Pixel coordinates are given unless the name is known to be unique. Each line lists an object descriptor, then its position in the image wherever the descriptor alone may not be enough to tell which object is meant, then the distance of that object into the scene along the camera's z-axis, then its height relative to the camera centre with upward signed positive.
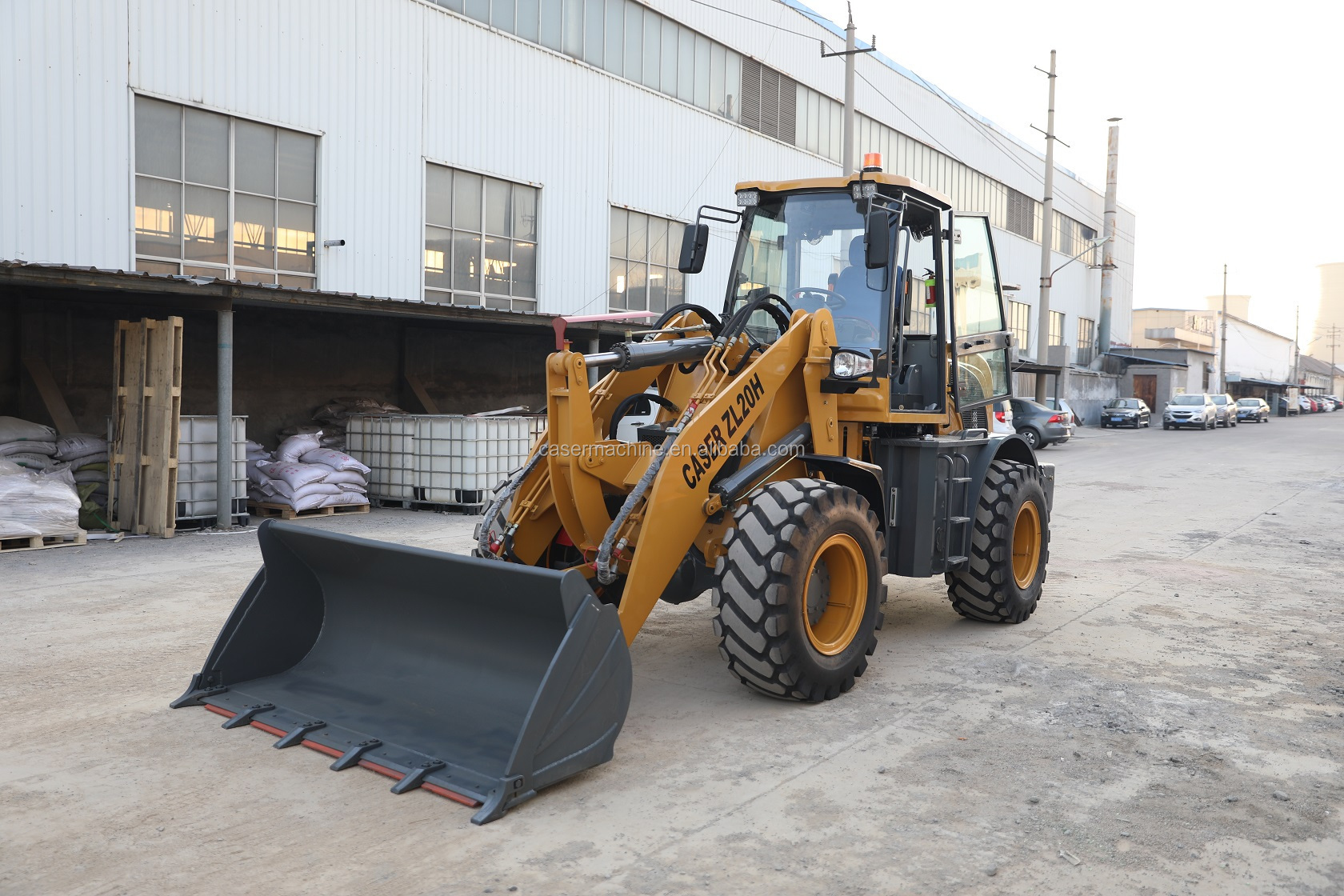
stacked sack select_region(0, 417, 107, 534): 11.16 -0.89
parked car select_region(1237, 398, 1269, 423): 55.56 +0.21
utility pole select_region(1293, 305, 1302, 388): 98.94 +6.43
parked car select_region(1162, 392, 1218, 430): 43.47 +0.04
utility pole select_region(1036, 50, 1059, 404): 33.78 +4.62
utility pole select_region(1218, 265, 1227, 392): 71.06 +3.27
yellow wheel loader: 4.61 -0.73
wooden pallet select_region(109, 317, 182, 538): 11.08 -0.45
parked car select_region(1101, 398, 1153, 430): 44.59 -0.11
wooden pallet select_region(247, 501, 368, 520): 12.91 -1.55
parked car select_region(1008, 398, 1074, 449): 28.31 -0.39
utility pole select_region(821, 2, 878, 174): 21.38 +6.48
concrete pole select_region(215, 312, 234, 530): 11.66 -0.45
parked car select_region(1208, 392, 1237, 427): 47.03 +0.19
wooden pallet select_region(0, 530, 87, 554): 10.31 -1.62
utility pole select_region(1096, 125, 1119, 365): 50.41 +7.89
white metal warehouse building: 12.58 +3.87
